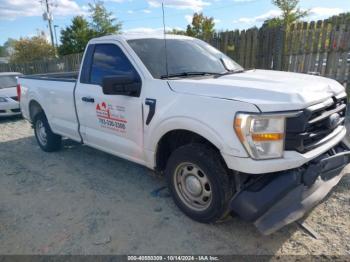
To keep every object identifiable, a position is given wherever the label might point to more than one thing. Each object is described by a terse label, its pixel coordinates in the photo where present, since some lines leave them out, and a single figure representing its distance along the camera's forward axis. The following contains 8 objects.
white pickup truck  2.56
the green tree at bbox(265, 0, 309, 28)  24.53
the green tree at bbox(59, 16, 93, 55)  28.16
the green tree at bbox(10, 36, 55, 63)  29.83
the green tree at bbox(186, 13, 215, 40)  29.91
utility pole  36.84
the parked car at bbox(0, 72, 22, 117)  9.37
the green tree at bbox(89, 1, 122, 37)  26.78
